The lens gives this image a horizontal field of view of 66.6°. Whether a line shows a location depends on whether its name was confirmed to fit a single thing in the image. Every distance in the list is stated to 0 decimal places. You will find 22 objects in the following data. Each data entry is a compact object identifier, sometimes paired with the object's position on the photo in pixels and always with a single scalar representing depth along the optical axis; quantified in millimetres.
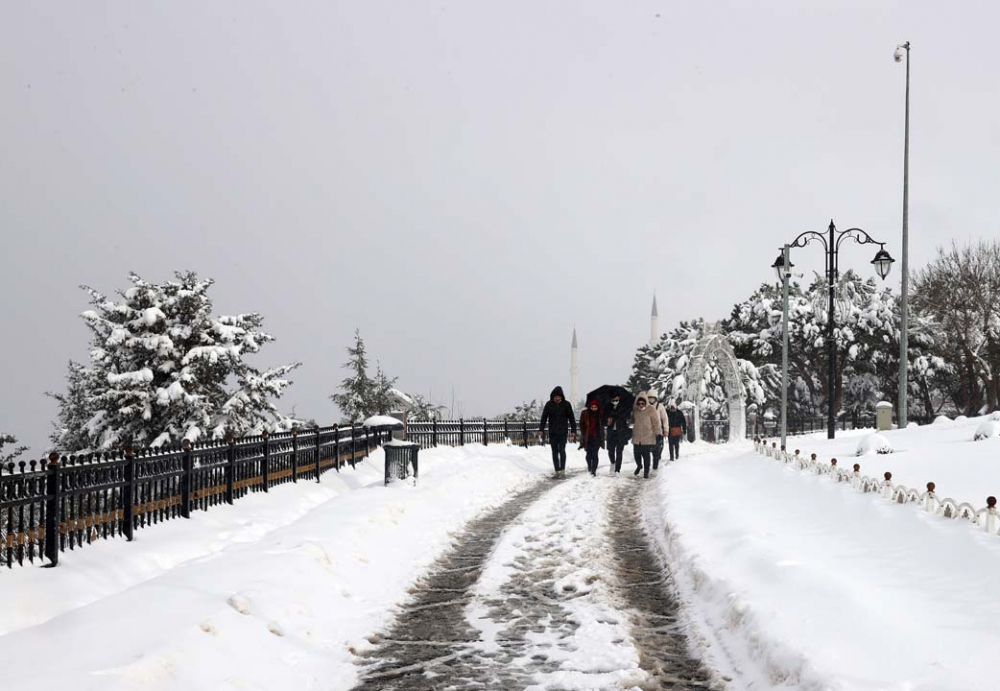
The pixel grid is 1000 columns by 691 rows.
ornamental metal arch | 39750
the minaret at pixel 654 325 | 94256
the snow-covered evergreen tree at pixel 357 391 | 42656
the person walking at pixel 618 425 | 18281
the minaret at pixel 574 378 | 84900
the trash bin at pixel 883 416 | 26547
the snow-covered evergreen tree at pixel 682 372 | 44250
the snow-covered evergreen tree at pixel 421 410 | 47281
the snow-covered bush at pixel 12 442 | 27778
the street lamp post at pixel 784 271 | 22047
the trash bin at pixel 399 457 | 14438
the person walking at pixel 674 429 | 23203
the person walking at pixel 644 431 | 17688
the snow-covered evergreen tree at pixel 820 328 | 46344
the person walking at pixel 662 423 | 18172
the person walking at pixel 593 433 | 17953
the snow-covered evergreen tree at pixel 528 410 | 51469
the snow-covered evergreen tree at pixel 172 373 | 26641
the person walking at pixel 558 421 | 17703
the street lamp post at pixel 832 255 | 21375
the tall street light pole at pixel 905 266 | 22797
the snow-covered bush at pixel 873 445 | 16547
